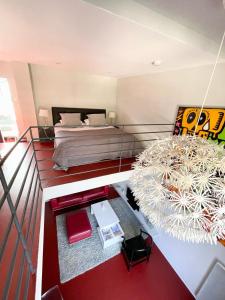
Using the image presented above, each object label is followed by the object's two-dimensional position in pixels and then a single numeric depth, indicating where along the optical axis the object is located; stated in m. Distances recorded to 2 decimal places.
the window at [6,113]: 3.68
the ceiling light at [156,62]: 2.33
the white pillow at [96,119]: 4.48
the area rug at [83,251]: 2.50
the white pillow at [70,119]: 4.20
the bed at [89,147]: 2.64
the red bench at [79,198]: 3.59
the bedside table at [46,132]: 4.26
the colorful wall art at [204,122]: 2.18
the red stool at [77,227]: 2.88
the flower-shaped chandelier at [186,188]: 0.66
